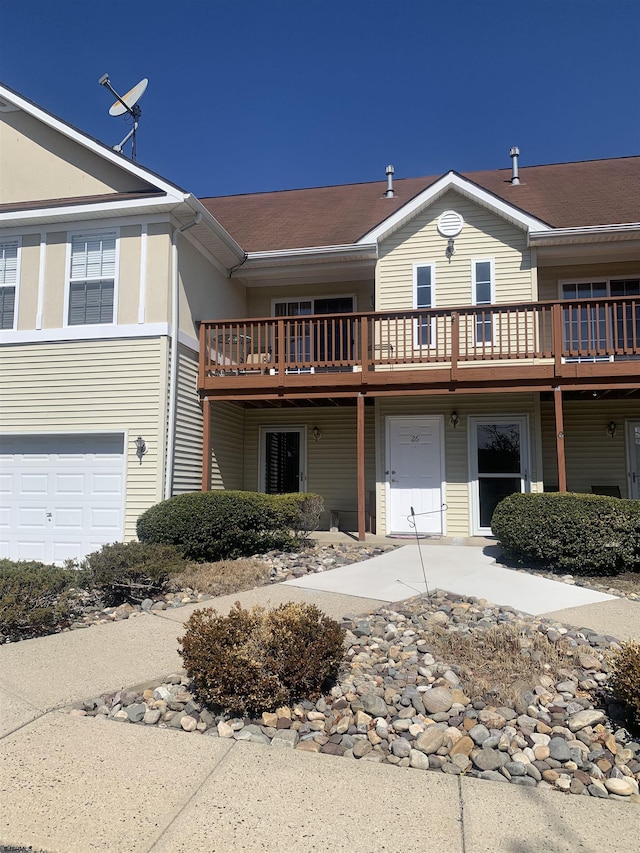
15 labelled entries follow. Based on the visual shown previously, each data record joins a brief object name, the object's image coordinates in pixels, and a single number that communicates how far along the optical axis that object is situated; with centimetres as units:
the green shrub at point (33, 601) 481
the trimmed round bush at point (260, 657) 338
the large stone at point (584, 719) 320
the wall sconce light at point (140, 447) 954
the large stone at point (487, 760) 283
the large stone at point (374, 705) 337
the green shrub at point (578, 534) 723
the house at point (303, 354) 971
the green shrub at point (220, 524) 820
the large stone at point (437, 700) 340
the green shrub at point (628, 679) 309
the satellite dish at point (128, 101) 1279
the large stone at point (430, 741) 298
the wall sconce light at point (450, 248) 1130
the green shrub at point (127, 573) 608
